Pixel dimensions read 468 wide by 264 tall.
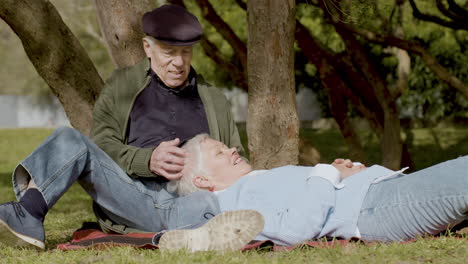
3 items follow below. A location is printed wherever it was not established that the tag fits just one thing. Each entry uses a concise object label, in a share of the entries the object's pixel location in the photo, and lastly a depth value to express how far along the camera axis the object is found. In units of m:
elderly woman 4.00
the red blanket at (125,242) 4.04
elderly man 3.99
